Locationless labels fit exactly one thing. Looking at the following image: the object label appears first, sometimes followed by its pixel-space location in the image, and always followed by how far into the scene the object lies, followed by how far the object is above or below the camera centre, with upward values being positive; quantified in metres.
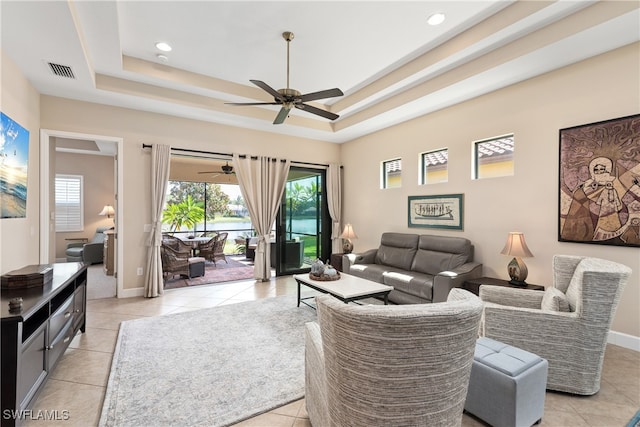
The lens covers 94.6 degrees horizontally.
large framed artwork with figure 2.89 +0.34
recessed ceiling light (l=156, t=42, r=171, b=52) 3.51 +2.04
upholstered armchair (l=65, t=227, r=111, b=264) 6.89 -0.86
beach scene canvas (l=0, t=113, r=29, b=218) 2.77 +0.48
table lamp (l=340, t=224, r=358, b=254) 5.89 -0.42
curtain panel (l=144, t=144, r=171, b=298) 4.75 -0.03
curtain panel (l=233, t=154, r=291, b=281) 5.74 +0.36
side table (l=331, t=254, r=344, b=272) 5.54 -0.88
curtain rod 4.84 +1.14
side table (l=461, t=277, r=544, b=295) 3.38 -0.82
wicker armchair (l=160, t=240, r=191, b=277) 5.45 -0.87
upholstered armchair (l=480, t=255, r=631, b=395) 2.11 -0.84
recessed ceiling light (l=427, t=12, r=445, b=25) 2.94 +2.00
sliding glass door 6.32 -0.21
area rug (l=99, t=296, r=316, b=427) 2.04 -1.34
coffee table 3.31 -0.88
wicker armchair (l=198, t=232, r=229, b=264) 7.23 -0.81
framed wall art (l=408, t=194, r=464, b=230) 4.50 +0.07
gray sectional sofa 3.74 -0.76
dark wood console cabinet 1.69 -0.85
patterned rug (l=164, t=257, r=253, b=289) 5.75 -1.32
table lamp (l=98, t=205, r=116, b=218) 7.50 +0.10
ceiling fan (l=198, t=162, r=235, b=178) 7.65 +1.23
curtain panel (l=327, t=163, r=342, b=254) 6.74 +0.31
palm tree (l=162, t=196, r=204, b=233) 8.45 +0.00
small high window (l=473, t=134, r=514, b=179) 3.98 +0.83
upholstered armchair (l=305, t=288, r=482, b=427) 1.17 -0.60
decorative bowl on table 3.87 -0.82
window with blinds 7.44 +0.29
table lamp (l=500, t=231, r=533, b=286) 3.39 -0.45
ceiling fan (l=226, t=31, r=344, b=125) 3.00 +1.24
